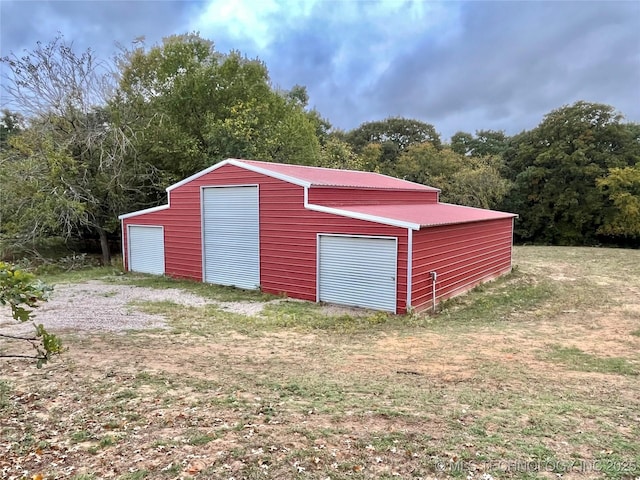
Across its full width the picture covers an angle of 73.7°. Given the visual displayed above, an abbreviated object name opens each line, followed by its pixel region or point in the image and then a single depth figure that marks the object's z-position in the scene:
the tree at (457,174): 27.08
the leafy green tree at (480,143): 37.53
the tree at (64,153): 15.52
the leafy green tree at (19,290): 2.74
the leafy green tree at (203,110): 19.00
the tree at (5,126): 23.79
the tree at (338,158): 26.50
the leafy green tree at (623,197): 25.20
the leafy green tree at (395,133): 44.25
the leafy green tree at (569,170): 27.17
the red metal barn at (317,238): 9.52
